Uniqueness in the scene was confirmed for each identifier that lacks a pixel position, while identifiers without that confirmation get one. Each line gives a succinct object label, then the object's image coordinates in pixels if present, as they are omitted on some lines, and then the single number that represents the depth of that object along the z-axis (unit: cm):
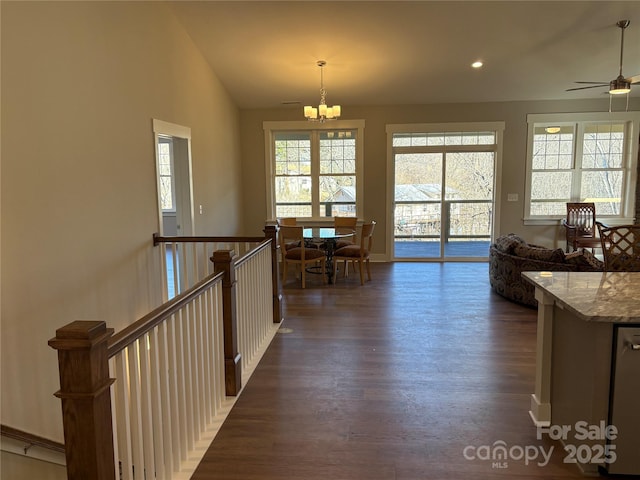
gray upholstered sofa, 440
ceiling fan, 445
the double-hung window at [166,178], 809
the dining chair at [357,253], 587
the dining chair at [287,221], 711
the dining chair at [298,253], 573
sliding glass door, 736
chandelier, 530
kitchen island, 188
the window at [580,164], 711
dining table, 587
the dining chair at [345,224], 689
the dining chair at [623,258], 360
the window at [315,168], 754
